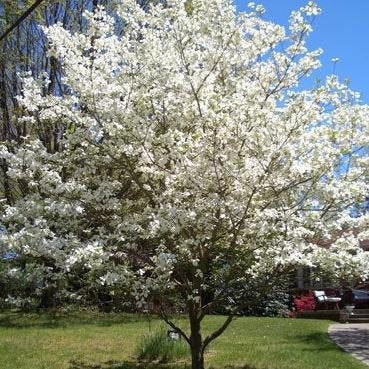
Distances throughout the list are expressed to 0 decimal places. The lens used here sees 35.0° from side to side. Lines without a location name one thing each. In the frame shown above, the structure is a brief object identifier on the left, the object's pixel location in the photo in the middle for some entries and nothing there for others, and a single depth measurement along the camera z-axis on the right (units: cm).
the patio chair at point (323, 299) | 2411
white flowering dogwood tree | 734
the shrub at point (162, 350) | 1118
